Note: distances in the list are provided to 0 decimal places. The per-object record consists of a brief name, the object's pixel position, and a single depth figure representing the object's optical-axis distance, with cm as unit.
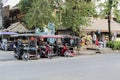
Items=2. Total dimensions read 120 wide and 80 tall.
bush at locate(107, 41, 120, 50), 1374
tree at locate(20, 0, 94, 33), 1272
